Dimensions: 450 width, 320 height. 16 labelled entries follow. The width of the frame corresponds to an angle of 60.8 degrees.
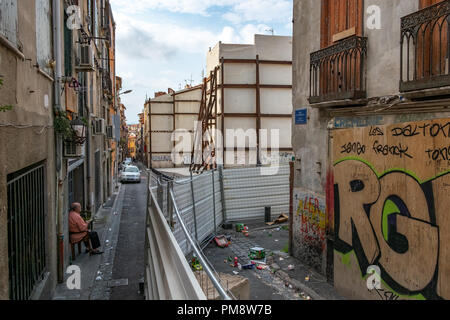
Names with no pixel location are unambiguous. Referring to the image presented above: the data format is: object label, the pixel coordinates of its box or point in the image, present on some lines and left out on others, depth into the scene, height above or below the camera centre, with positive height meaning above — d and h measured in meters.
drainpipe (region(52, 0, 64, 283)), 7.41 +0.07
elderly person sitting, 9.61 -2.05
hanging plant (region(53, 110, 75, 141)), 7.28 +0.38
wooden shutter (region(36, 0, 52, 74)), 6.15 +1.89
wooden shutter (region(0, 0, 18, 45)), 4.10 +1.41
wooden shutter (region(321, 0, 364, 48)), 7.53 +2.61
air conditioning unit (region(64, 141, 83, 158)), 7.91 -0.09
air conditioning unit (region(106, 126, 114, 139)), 20.53 +0.68
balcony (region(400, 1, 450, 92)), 5.34 +1.44
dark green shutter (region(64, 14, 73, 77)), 9.20 +2.34
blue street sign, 9.27 +0.69
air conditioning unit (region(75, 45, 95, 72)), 10.17 +2.30
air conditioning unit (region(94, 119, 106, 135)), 15.17 +0.71
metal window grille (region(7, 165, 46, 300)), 4.72 -1.21
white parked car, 31.55 -2.57
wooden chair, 9.66 -2.61
